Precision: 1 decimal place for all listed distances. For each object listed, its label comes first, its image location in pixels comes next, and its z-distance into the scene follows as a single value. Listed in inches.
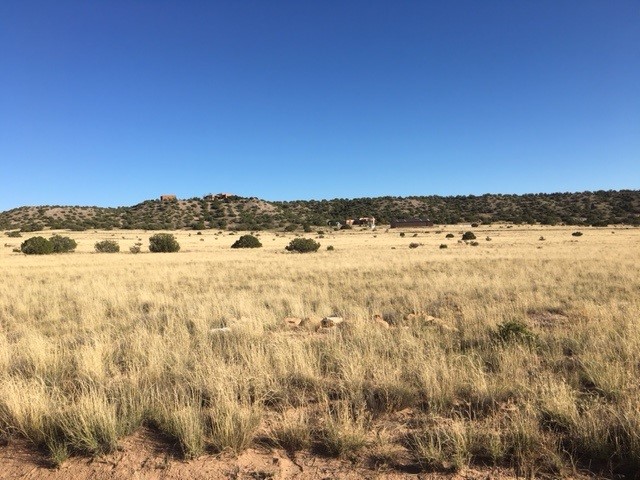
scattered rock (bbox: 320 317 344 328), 347.1
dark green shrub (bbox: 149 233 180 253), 1406.3
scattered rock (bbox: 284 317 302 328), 359.7
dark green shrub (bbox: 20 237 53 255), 1251.2
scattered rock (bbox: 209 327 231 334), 321.4
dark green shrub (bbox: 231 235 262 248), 1630.2
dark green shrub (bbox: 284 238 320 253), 1354.6
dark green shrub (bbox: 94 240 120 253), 1392.7
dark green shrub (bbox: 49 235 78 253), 1342.3
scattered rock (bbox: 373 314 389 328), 335.0
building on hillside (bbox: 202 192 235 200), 5577.8
